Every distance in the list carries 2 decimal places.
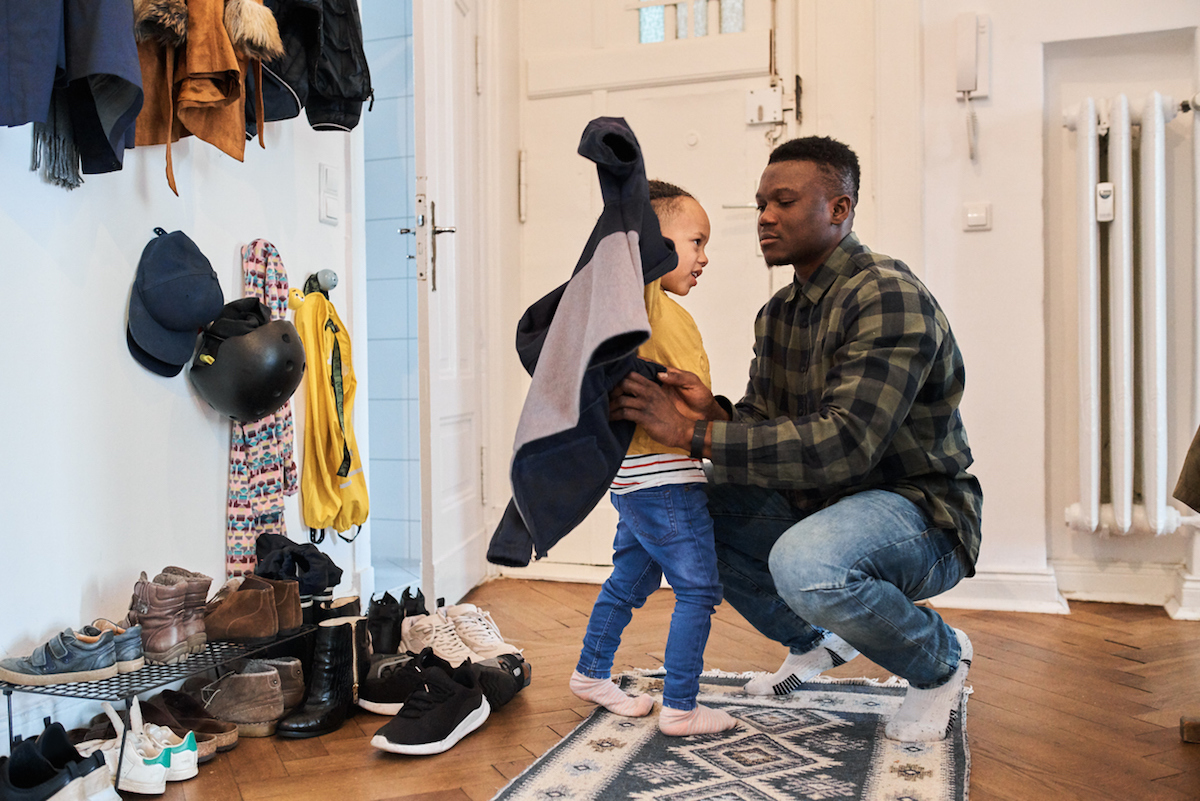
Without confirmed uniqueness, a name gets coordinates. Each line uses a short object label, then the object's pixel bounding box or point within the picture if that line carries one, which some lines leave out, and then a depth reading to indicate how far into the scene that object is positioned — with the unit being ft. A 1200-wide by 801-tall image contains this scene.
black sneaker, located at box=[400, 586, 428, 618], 7.20
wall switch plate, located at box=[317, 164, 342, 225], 8.48
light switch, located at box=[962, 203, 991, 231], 9.18
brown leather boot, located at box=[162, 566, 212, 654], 5.74
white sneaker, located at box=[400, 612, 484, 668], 6.70
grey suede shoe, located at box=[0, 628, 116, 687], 5.04
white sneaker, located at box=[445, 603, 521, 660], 6.85
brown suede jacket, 5.86
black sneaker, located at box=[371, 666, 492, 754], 5.34
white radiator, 8.54
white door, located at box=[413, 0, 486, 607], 8.11
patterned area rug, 4.74
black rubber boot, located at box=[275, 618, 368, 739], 5.77
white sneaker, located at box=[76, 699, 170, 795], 4.88
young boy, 5.33
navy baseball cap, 6.32
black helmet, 6.70
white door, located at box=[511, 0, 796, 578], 10.05
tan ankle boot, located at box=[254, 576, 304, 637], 6.13
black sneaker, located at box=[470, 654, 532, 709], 6.07
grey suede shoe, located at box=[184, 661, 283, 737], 5.80
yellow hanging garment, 8.08
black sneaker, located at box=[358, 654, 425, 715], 6.14
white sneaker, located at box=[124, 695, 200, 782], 5.08
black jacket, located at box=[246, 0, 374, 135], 6.76
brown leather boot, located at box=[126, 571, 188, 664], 5.56
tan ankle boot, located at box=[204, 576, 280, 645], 5.91
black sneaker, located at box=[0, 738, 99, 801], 4.41
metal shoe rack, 4.97
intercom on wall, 9.01
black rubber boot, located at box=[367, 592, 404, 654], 6.91
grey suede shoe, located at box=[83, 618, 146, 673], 5.30
